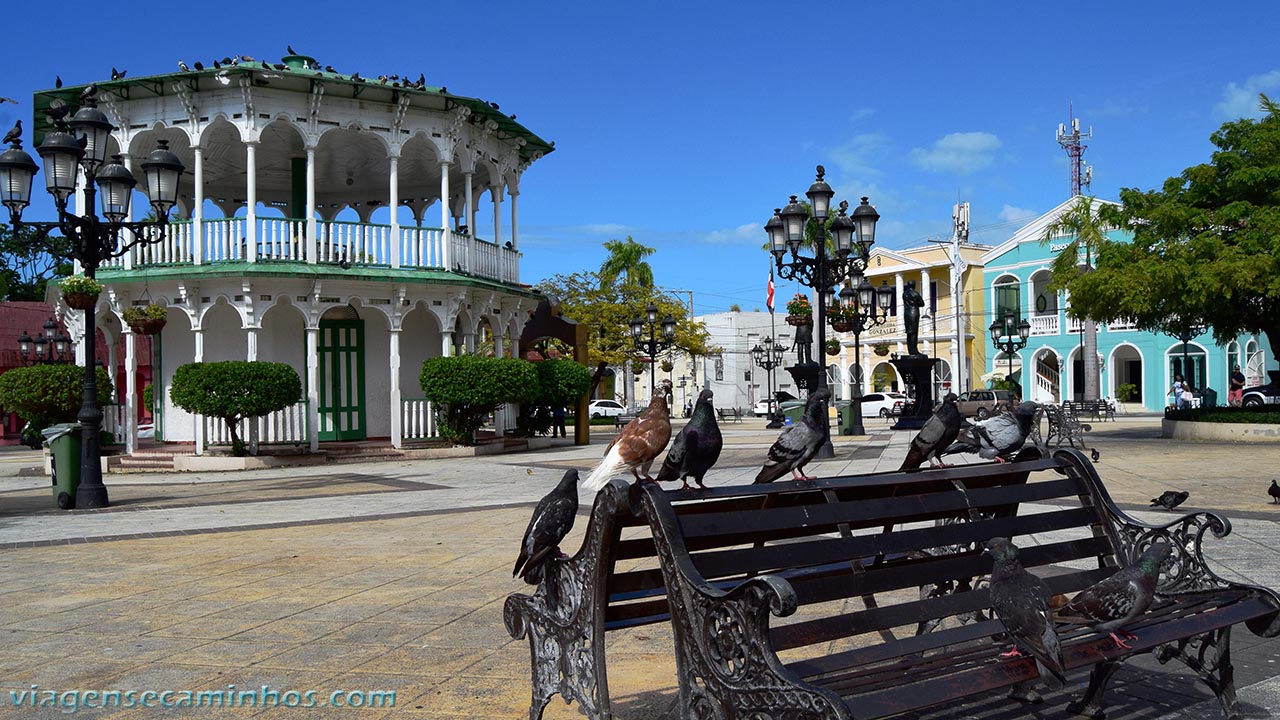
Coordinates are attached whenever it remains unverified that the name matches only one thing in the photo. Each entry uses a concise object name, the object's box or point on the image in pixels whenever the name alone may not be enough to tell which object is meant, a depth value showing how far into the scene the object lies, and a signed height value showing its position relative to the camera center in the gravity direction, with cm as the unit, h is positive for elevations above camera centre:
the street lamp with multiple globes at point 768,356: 4353 +91
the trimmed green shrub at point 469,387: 2086 -13
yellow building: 5662 +306
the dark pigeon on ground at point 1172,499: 496 -67
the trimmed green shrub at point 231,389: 1856 -7
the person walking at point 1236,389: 3272 -75
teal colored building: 4612 +96
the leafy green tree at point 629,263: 5281 +617
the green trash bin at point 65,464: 1218 -93
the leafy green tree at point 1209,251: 2019 +250
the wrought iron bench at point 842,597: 286 -78
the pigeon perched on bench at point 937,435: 517 -33
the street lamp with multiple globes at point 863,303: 2367 +174
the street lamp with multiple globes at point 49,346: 3075 +135
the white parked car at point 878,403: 4612 -136
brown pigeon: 431 -30
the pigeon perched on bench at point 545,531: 365 -56
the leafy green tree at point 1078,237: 2411 +348
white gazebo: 2052 +274
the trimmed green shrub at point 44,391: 1900 -4
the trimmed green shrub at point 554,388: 2436 -21
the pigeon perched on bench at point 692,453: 400 -31
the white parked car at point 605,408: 4925 -151
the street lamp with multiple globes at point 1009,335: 3228 +129
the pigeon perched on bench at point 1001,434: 590 -38
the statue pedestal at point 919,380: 2260 -17
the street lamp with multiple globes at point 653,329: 3177 +160
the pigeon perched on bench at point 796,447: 452 -33
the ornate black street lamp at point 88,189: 1162 +243
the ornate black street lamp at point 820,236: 1634 +234
